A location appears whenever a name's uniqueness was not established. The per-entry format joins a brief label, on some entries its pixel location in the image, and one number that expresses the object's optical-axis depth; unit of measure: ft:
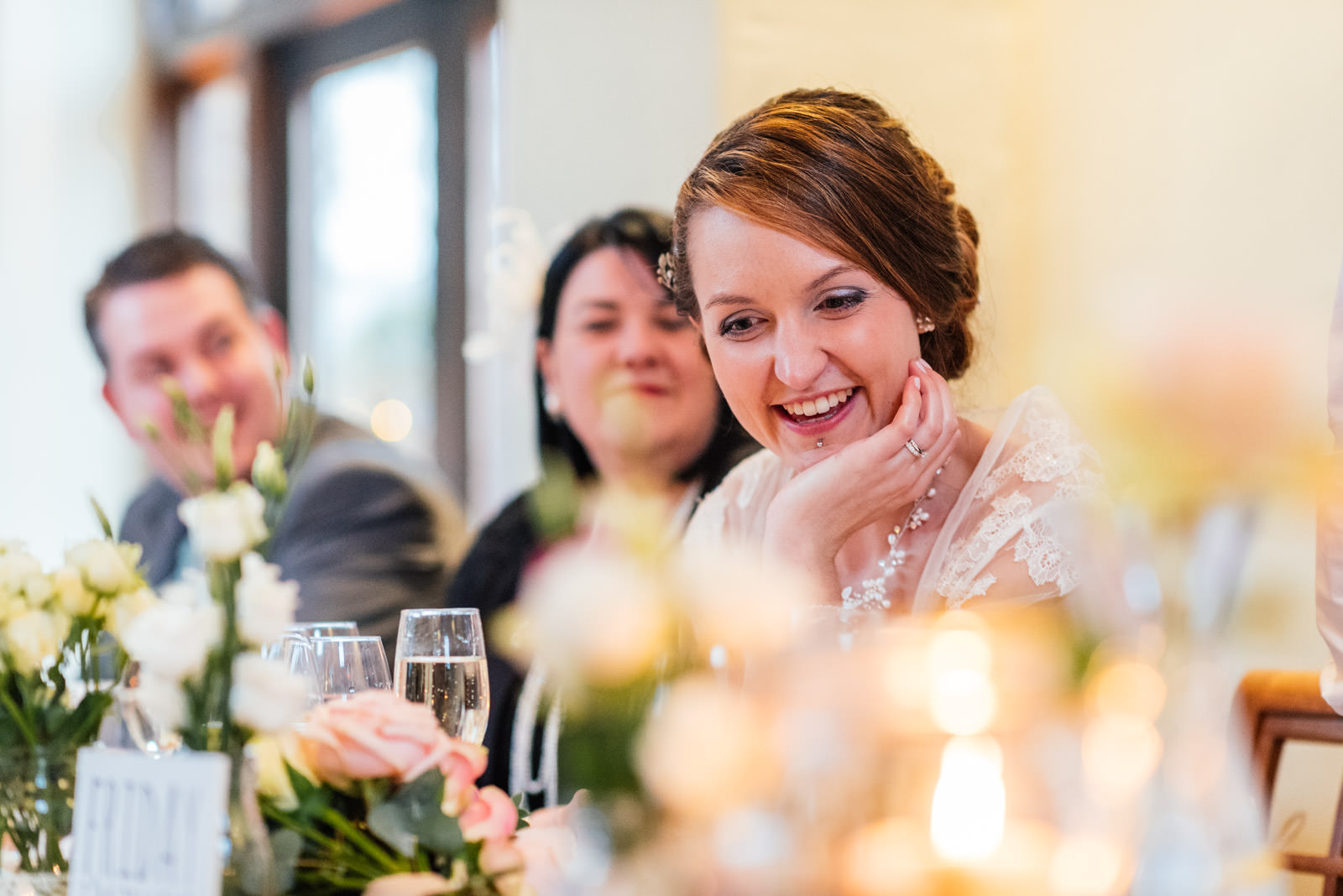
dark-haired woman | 7.54
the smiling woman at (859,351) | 5.32
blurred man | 8.81
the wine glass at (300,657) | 3.81
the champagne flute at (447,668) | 3.95
